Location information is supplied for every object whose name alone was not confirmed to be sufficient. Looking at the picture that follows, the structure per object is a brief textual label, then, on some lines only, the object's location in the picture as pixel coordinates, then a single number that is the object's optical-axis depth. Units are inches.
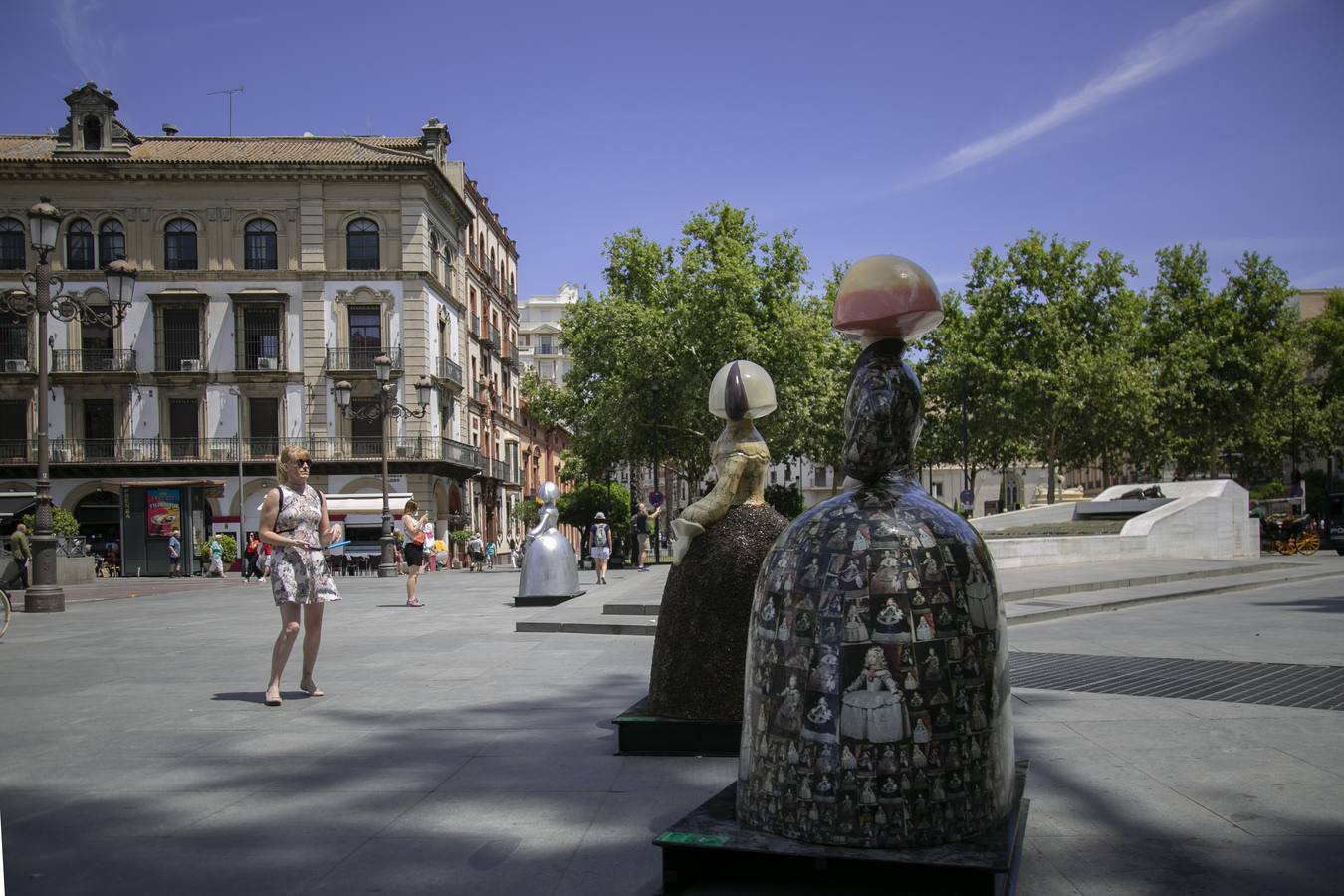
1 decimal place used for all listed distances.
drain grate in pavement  280.1
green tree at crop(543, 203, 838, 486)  1574.8
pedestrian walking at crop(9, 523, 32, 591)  928.9
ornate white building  1715.1
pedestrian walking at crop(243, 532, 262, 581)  1264.8
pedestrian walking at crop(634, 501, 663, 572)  1202.0
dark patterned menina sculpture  113.0
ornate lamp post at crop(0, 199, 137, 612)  616.4
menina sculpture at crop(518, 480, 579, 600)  629.9
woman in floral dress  287.1
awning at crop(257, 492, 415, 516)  1664.6
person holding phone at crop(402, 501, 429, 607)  672.4
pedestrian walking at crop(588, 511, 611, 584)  883.4
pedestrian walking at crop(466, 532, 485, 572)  1539.1
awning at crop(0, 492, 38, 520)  875.4
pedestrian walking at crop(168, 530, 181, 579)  1360.7
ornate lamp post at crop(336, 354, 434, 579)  1184.2
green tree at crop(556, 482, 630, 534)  1898.4
